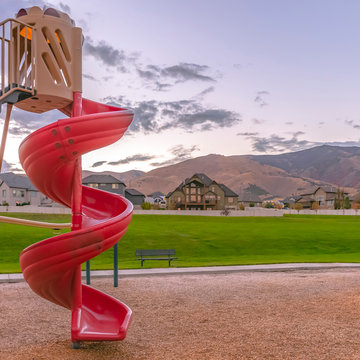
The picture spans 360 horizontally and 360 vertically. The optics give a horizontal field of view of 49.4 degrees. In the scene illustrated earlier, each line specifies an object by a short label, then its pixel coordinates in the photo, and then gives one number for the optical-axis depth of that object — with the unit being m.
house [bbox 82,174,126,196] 85.88
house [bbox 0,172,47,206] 76.44
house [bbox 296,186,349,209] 122.44
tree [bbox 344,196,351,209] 109.24
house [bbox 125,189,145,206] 97.38
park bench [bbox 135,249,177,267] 17.81
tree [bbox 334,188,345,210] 105.73
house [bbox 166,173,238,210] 95.25
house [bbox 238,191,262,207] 133.38
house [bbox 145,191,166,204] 148.00
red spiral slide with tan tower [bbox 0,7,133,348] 6.79
